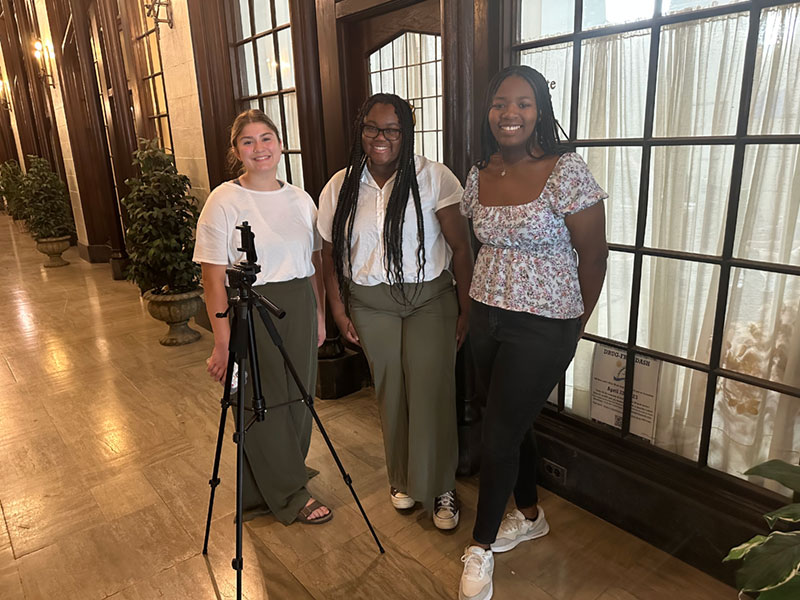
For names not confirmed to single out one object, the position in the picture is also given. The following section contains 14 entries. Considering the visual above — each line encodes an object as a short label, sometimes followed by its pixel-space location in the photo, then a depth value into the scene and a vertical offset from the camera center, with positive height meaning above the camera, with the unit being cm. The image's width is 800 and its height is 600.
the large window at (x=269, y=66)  331 +43
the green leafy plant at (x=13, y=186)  844 -55
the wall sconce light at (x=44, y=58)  705 +107
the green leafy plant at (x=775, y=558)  113 -87
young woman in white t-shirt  191 -49
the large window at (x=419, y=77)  264 +26
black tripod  167 -51
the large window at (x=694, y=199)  159 -22
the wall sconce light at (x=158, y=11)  403 +90
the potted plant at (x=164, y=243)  408 -69
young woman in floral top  159 -38
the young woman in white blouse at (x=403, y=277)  188 -47
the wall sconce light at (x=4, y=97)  1240 +109
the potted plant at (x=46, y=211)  713 -77
